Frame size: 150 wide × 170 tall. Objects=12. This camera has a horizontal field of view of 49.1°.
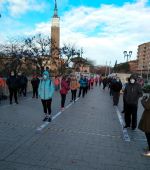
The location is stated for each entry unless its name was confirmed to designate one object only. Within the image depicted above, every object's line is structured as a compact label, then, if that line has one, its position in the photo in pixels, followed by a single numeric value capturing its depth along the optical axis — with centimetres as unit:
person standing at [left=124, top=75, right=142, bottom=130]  515
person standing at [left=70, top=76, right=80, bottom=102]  1014
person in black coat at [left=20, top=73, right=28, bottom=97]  1105
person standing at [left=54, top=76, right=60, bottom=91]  1772
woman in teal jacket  554
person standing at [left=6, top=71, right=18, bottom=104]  835
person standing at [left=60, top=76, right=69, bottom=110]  770
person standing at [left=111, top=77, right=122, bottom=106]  992
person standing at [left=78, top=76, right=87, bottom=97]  1295
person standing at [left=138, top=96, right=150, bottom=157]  349
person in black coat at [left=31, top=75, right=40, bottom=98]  1103
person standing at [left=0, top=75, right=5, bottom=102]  963
